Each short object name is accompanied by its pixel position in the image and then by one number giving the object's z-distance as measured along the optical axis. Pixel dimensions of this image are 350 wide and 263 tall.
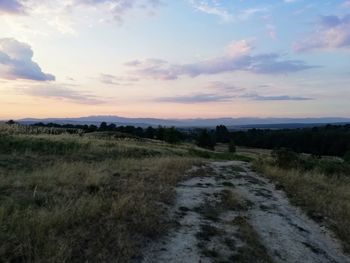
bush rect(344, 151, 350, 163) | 43.97
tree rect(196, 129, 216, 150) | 96.07
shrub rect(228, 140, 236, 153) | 83.84
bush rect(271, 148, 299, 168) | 23.58
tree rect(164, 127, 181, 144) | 67.06
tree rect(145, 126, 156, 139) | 93.05
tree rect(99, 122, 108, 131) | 96.72
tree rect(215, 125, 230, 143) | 135.52
